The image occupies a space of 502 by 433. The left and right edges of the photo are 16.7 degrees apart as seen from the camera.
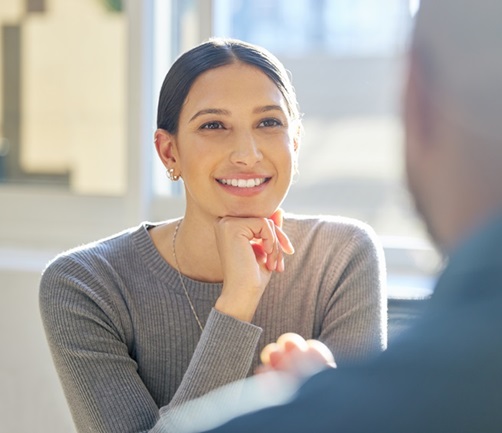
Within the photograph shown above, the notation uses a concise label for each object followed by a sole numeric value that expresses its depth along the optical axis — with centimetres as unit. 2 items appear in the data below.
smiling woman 182
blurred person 80
